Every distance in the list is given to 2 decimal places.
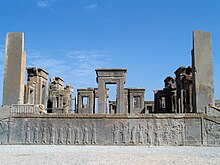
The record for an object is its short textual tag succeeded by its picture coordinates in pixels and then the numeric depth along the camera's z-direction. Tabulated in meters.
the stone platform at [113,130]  13.81
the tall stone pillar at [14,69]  15.95
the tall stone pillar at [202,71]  15.55
